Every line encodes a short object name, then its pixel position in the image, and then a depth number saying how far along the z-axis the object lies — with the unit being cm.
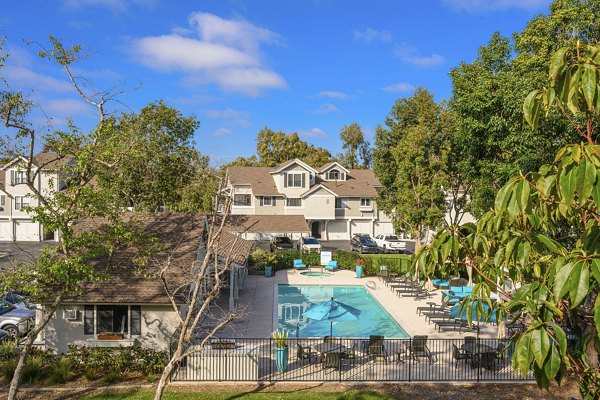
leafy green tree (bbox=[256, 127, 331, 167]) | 8794
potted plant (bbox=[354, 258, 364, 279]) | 3625
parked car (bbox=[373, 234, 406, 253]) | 4984
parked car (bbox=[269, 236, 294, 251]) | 4778
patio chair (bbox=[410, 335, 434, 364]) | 1841
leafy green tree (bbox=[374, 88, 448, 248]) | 3123
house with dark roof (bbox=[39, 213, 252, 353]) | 1836
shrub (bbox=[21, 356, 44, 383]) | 1623
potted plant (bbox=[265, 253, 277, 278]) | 3619
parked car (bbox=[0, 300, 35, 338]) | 2190
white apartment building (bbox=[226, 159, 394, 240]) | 5762
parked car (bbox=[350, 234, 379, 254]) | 4833
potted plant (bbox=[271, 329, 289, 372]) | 1725
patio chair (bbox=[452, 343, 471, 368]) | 1801
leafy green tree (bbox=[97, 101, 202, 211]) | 3422
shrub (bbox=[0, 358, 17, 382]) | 1616
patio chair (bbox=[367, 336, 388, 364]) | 1838
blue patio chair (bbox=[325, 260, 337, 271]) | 3818
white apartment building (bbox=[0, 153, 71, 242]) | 5403
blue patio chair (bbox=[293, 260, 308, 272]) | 3876
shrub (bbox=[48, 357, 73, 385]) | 1612
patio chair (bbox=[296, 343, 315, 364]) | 1819
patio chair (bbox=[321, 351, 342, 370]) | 1742
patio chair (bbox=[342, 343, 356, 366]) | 1783
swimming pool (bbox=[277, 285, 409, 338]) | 2417
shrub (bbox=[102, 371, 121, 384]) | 1628
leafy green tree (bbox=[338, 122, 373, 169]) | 9925
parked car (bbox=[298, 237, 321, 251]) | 4832
